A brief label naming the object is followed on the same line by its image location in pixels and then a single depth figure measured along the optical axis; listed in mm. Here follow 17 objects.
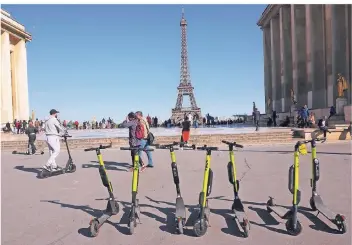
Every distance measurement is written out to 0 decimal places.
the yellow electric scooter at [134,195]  4552
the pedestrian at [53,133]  9336
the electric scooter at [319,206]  4338
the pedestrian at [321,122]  18972
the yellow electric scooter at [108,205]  4747
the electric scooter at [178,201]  4623
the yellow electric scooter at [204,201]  4367
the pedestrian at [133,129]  9547
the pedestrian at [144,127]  9852
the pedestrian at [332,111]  24470
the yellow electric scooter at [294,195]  4297
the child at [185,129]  15758
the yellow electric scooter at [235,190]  4820
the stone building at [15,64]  42469
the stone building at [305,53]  28797
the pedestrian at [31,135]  16188
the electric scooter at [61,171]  9312
